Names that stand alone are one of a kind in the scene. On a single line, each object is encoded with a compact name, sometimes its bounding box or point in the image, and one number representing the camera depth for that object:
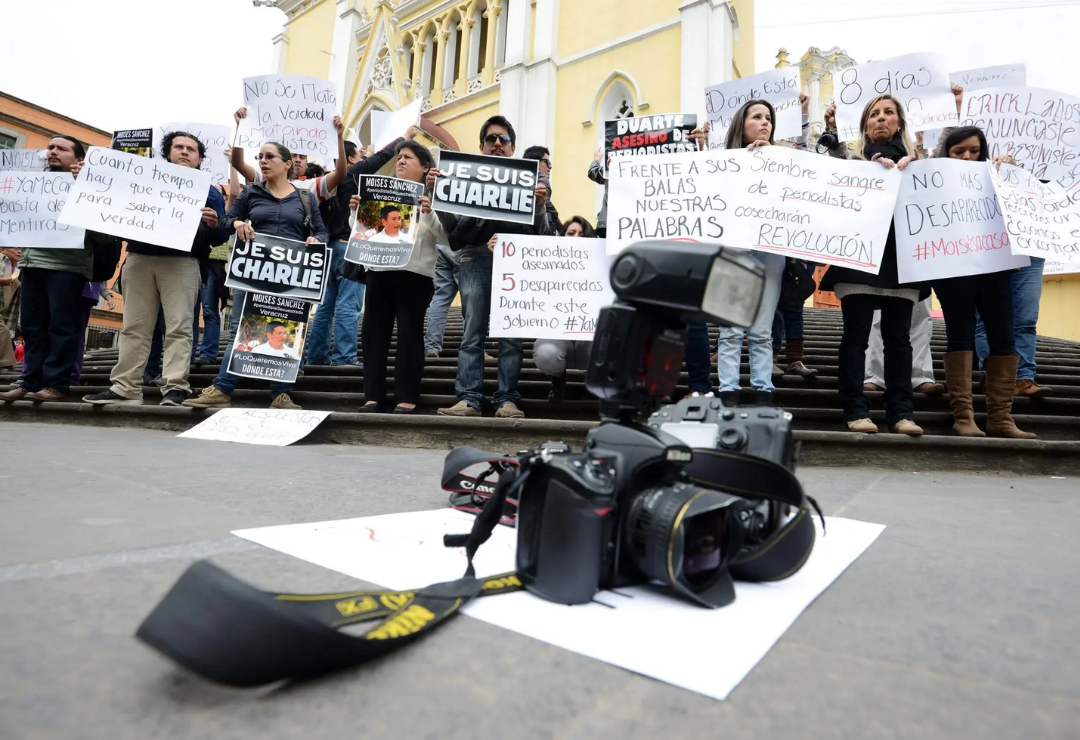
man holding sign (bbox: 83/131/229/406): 4.36
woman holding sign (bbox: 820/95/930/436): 3.44
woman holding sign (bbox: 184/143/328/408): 4.36
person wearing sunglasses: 4.05
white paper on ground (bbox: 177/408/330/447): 3.68
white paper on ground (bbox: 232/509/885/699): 0.89
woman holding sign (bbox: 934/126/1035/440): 3.41
